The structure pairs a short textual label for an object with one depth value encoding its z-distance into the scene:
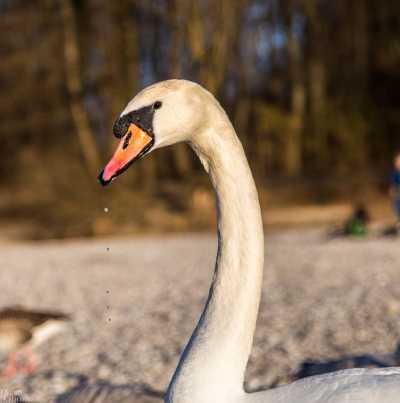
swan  2.71
